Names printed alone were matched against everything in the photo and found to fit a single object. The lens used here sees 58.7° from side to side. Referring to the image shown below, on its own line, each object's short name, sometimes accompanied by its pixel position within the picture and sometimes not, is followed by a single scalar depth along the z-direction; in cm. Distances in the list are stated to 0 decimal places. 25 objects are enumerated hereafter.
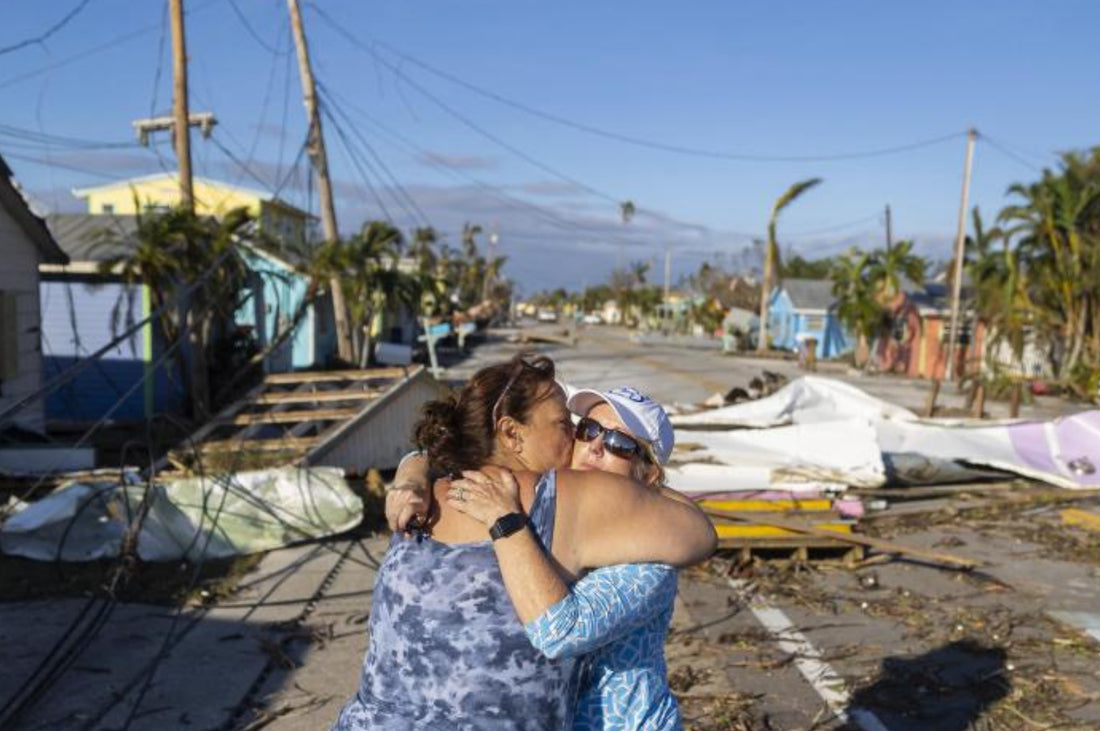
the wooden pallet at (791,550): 791
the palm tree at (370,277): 2233
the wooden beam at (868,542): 755
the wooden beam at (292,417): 1079
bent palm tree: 4247
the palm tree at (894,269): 4250
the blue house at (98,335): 1653
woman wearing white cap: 193
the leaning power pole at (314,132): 1962
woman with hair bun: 198
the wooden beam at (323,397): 1129
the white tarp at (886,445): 1006
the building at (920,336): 3891
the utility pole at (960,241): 3434
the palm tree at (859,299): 4141
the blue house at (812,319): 5359
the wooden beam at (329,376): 1172
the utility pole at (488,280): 9031
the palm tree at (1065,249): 3038
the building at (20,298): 1110
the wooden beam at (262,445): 942
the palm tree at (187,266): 1462
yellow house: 3903
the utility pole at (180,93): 1616
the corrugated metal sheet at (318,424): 938
